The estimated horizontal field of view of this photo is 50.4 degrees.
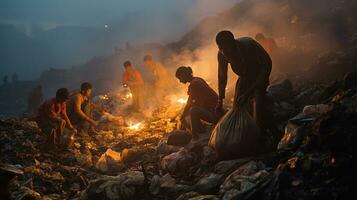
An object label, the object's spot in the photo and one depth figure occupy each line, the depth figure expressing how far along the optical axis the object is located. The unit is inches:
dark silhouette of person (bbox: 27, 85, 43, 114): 855.7
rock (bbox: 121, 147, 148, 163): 290.0
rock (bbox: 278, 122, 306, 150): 180.2
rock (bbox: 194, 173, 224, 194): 182.2
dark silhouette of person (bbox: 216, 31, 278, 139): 205.2
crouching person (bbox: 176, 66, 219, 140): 259.6
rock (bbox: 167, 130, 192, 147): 271.6
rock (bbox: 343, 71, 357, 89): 220.1
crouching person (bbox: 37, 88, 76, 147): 332.2
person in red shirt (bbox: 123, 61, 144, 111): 489.1
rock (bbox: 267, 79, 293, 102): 294.3
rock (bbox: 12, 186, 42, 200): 198.1
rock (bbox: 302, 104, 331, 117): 201.3
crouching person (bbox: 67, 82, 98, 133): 372.8
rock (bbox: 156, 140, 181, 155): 269.3
